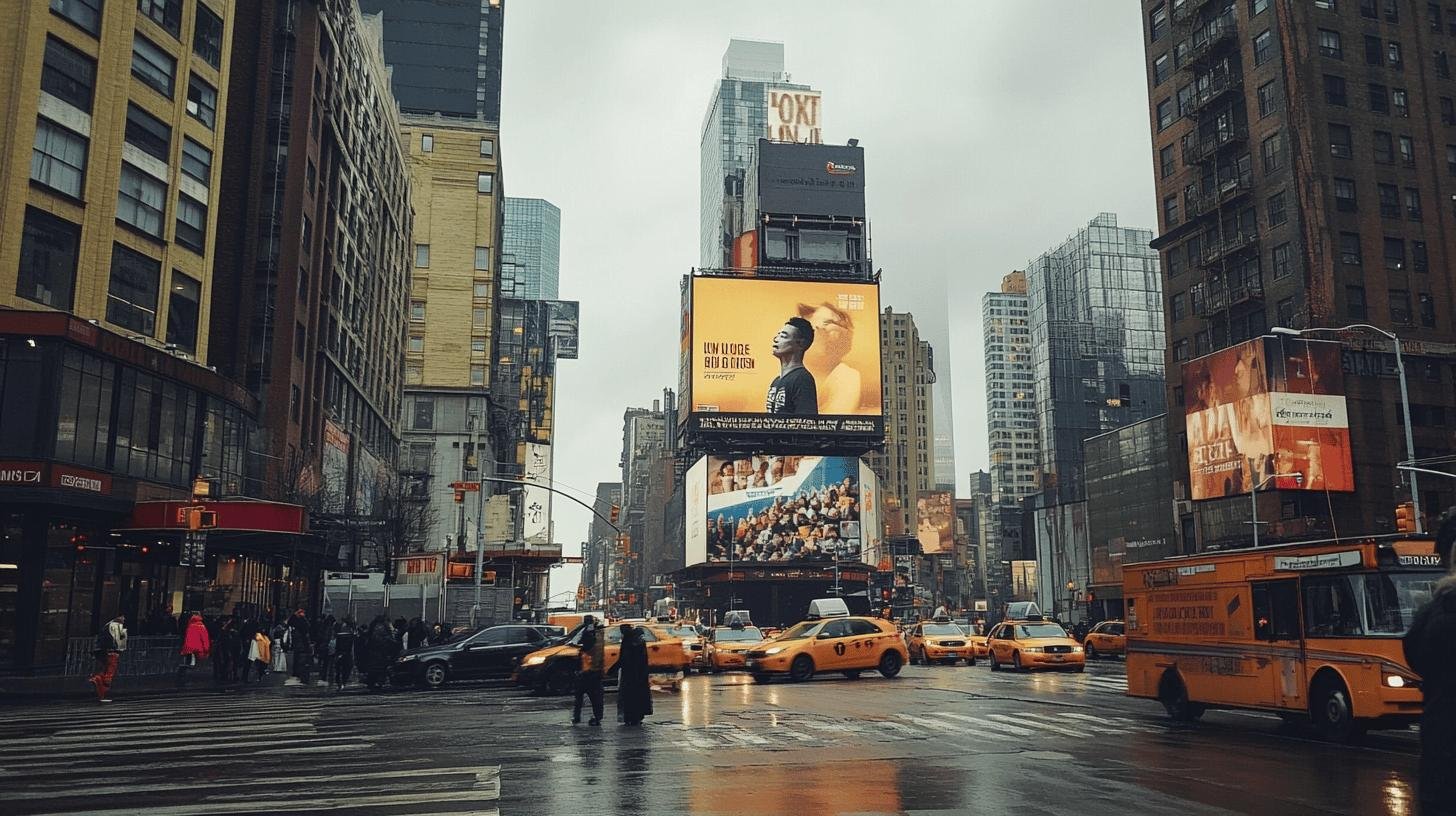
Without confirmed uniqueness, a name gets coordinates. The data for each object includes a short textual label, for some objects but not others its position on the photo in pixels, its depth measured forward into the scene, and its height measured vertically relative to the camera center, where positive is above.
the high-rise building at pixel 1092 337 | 144.00 +34.37
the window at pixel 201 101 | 42.34 +18.73
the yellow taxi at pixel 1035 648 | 33.19 -1.84
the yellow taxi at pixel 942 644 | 39.66 -2.06
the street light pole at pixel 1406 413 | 35.06 +5.51
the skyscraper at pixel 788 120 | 164.75 +69.75
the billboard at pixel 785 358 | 108.56 +22.57
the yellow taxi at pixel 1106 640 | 44.88 -2.20
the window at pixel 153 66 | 38.72 +18.54
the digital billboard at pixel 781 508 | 111.38 +7.98
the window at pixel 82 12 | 35.19 +18.44
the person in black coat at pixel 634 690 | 17.97 -1.66
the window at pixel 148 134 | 38.31 +15.93
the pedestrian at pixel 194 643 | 28.86 -1.46
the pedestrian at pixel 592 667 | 18.33 -1.34
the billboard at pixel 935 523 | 155.62 +9.00
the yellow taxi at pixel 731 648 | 36.97 -2.04
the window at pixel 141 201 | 37.81 +13.45
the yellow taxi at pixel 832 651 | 30.31 -1.78
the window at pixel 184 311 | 41.06 +10.37
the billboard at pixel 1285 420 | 58.22 +8.85
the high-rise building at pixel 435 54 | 134.75 +65.36
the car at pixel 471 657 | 29.61 -1.89
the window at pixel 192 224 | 41.59 +13.76
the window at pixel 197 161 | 41.78 +16.22
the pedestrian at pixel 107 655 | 23.89 -1.46
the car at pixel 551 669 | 26.69 -1.96
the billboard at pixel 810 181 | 127.88 +46.80
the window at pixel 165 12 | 39.31 +20.66
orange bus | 14.99 -0.68
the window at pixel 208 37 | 42.91 +21.51
